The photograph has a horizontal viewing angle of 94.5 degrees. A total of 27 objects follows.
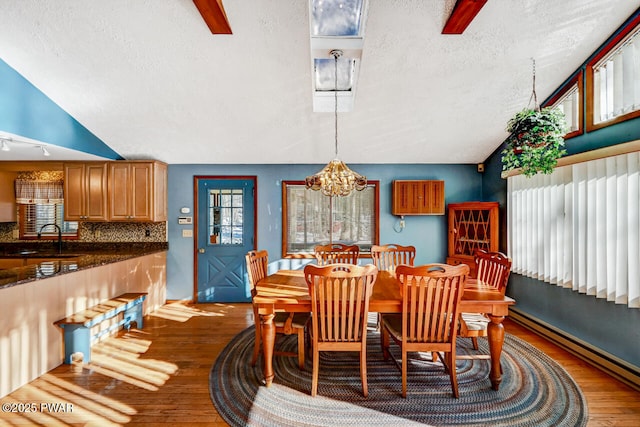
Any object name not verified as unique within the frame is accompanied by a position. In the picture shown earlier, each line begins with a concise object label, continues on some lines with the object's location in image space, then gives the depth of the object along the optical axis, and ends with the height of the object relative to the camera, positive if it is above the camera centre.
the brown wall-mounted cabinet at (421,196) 4.44 +0.22
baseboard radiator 2.41 -1.33
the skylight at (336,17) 2.49 +1.69
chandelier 2.61 +0.28
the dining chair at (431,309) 2.11 -0.72
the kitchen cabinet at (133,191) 4.14 +0.29
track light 3.08 +0.75
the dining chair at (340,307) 2.09 -0.71
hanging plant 2.57 +0.64
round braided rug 2.03 -1.42
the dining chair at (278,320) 2.49 -0.95
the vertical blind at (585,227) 2.37 -0.16
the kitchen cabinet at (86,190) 4.12 +0.30
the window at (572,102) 3.02 +1.19
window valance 4.44 +0.31
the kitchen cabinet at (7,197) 4.42 +0.23
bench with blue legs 2.73 -1.12
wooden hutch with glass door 3.97 -0.27
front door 4.62 -0.37
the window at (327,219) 4.71 -0.13
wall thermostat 4.58 -0.13
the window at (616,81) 2.46 +1.17
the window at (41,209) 4.45 +0.04
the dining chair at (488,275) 2.40 -0.62
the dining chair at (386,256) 3.54 -0.55
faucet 4.18 -0.42
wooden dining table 2.25 -0.74
